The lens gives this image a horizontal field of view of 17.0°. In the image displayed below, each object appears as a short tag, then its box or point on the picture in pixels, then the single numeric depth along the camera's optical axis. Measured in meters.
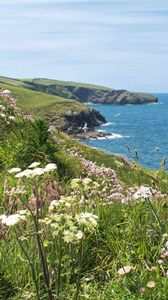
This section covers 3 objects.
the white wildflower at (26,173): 5.43
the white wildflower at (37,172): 5.36
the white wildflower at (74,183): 6.07
